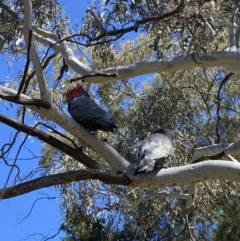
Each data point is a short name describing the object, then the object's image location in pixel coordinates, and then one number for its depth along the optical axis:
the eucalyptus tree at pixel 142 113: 3.74
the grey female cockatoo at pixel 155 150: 3.71
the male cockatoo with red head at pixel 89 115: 4.28
